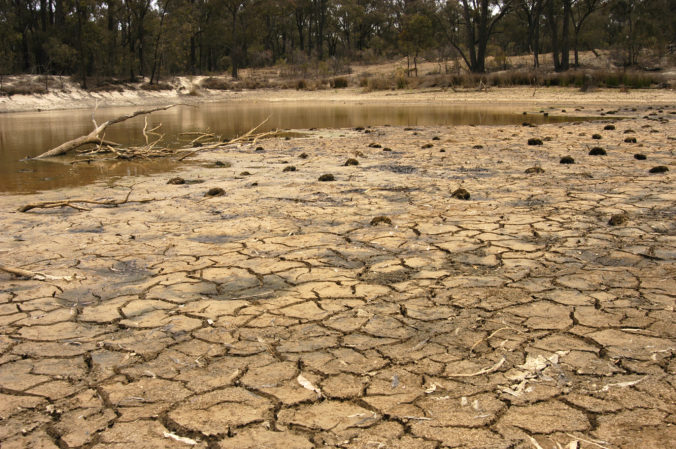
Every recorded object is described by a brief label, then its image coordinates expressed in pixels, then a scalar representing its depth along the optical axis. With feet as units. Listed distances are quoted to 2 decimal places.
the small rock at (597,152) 27.35
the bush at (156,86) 110.83
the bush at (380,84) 106.30
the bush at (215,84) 124.26
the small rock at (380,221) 16.22
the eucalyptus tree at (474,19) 110.01
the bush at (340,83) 116.98
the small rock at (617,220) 15.20
